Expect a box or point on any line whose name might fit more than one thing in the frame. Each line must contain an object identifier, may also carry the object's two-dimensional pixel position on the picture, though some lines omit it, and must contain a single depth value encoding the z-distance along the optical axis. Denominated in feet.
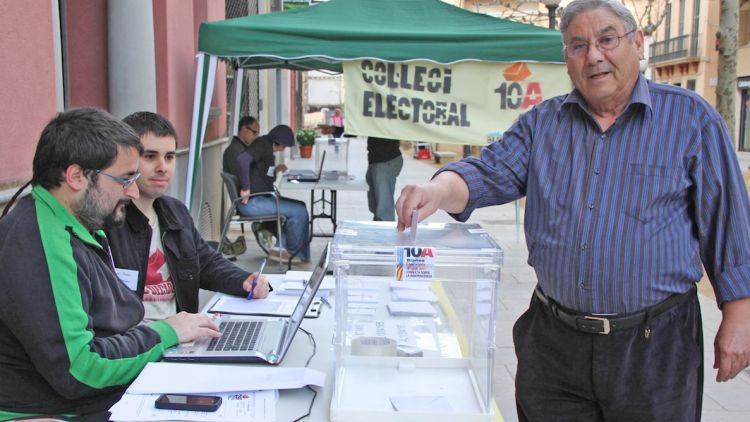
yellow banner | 20.70
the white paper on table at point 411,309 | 8.52
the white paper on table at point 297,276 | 10.66
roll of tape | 6.75
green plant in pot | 63.87
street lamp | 35.74
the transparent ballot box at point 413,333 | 5.78
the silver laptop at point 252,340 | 6.97
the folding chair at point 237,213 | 22.09
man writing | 8.88
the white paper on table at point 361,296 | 6.61
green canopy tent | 20.03
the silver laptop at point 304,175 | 25.58
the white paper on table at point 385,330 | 7.16
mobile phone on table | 5.74
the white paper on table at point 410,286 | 9.32
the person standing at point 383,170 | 25.11
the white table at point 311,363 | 5.98
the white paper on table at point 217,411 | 5.61
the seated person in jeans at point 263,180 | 22.43
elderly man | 6.53
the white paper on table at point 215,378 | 6.05
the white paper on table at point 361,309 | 6.96
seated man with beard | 6.15
